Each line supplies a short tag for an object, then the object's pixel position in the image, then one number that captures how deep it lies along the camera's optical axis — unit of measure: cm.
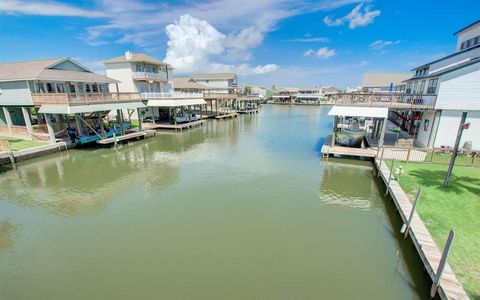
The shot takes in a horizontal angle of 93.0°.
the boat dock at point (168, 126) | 3027
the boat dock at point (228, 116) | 4247
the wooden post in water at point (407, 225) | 779
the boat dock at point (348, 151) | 1673
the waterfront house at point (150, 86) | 3103
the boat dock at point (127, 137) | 2080
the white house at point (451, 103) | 1469
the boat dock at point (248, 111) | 5331
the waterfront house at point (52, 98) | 1902
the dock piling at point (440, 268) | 521
